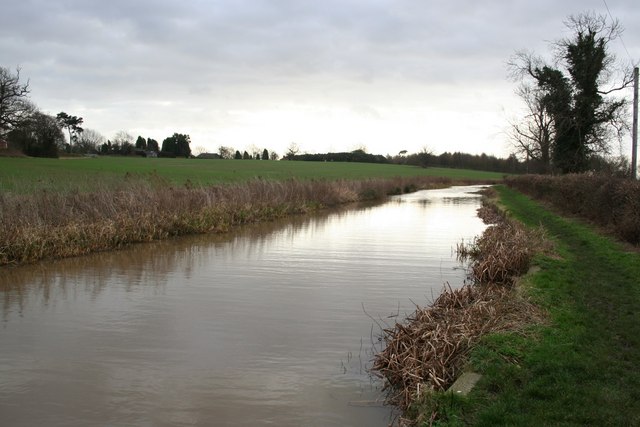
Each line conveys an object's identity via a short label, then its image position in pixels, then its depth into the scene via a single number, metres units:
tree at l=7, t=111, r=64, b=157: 56.06
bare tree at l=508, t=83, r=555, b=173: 56.15
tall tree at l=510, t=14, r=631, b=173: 37.75
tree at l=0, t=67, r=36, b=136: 52.31
